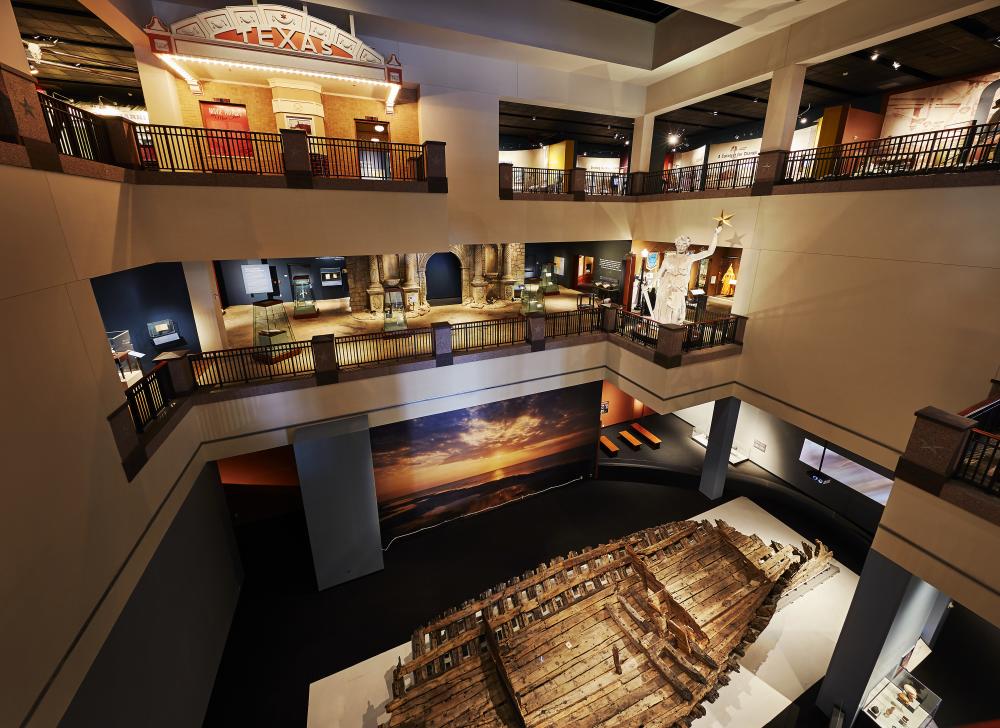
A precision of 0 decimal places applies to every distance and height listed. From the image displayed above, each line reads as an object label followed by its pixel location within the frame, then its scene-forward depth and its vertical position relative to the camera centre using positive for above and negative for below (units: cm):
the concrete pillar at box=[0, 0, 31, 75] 446 +199
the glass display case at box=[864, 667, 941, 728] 663 -747
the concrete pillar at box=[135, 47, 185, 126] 878 +298
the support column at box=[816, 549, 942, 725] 598 -602
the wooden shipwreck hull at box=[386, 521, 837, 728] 573 -622
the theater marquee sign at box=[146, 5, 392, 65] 771 +370
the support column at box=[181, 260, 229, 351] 949 -170
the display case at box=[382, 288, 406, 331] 1132 -237
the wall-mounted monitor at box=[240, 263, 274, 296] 1412 -164
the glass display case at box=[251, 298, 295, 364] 855 -232
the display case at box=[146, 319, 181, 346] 929 -226
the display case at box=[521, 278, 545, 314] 1345 -229
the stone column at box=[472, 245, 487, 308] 1530 -186
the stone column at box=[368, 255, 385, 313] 1395 -199
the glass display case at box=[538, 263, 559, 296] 1619 -212
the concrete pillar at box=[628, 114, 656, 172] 1386 +282
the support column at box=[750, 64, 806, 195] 948 +242
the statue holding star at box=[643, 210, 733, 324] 996 -120
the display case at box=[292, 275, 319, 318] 1307 -222
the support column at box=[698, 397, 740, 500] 1180 -612
